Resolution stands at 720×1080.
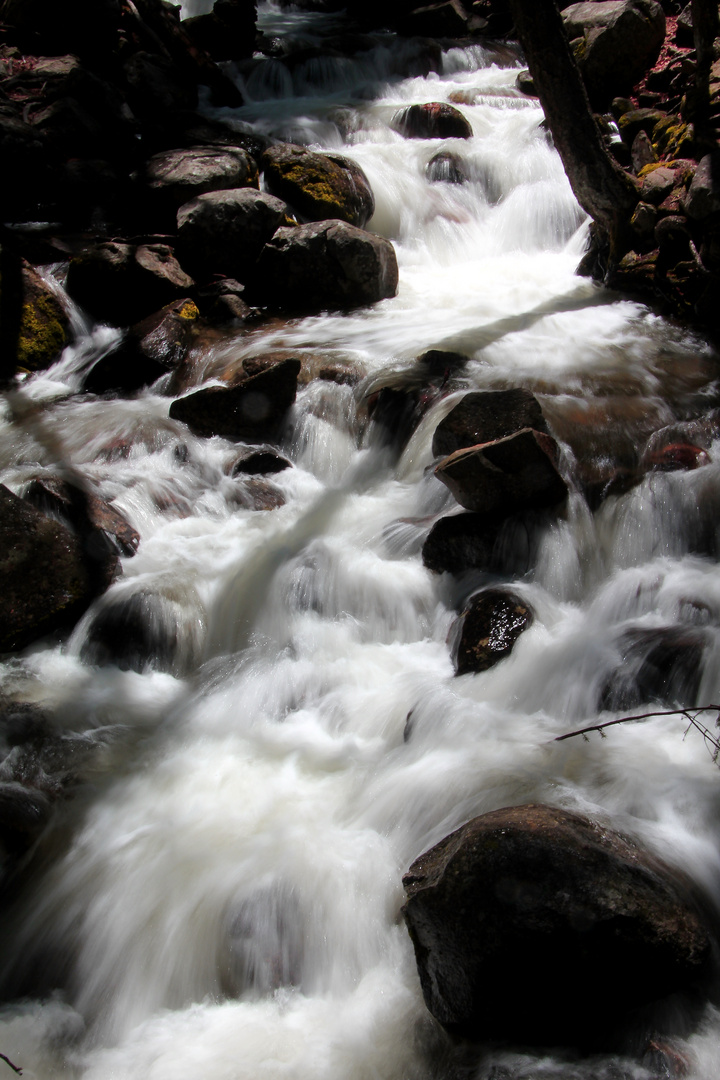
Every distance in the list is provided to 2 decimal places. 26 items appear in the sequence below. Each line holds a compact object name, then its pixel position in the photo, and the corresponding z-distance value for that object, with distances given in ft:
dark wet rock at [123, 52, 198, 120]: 38.68
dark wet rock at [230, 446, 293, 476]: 18.66
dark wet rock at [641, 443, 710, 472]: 15.51
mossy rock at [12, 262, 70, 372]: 23.85
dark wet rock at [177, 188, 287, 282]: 26.96
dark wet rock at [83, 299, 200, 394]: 22.90
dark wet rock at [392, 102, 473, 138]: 36.60
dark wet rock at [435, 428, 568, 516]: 14.02
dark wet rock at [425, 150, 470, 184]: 33.71
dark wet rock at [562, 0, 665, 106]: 31.50
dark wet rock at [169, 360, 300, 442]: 19.57
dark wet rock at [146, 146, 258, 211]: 29.58
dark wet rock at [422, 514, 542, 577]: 14.21
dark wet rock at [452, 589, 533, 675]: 12.41
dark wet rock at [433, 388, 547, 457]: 15.40
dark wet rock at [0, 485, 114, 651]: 13.37
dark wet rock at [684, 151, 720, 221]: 20.52
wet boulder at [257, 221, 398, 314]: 25.82
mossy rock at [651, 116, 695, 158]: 25.40
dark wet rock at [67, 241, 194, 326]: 25.18
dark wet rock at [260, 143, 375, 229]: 29.40
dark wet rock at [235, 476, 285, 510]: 17.75
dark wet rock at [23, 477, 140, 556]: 15.46
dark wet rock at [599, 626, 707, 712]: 10.68
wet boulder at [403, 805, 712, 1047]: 6.75
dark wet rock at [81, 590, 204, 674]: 13.68
